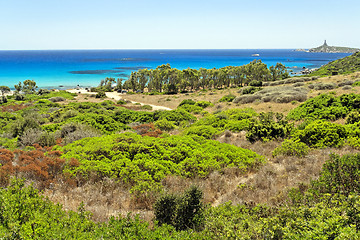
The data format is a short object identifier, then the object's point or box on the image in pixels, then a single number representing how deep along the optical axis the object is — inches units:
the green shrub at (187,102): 1217.2
